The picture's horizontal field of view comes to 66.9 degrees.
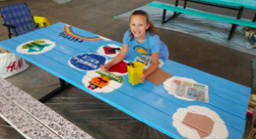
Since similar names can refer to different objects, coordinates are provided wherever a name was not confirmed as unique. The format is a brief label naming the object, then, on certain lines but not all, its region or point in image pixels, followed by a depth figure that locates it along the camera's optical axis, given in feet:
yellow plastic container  4.64
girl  5.32
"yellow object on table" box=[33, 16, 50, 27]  10.50
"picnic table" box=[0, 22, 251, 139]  3.88
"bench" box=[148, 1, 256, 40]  11.39
